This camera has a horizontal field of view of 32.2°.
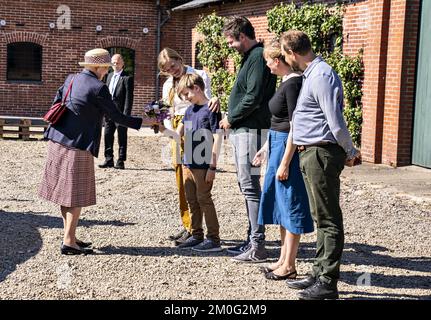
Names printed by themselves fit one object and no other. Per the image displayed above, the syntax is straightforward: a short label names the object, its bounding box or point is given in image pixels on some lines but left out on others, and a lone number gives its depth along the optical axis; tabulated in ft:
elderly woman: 20.63
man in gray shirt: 16.16
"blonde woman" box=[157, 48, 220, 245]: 21.97
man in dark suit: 38.40
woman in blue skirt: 18.06
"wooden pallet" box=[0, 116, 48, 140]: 52.37
